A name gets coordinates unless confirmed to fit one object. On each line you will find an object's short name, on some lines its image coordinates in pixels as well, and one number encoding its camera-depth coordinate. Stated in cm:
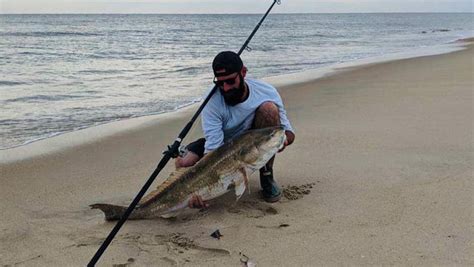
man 340
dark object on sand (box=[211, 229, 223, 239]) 320
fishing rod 242
